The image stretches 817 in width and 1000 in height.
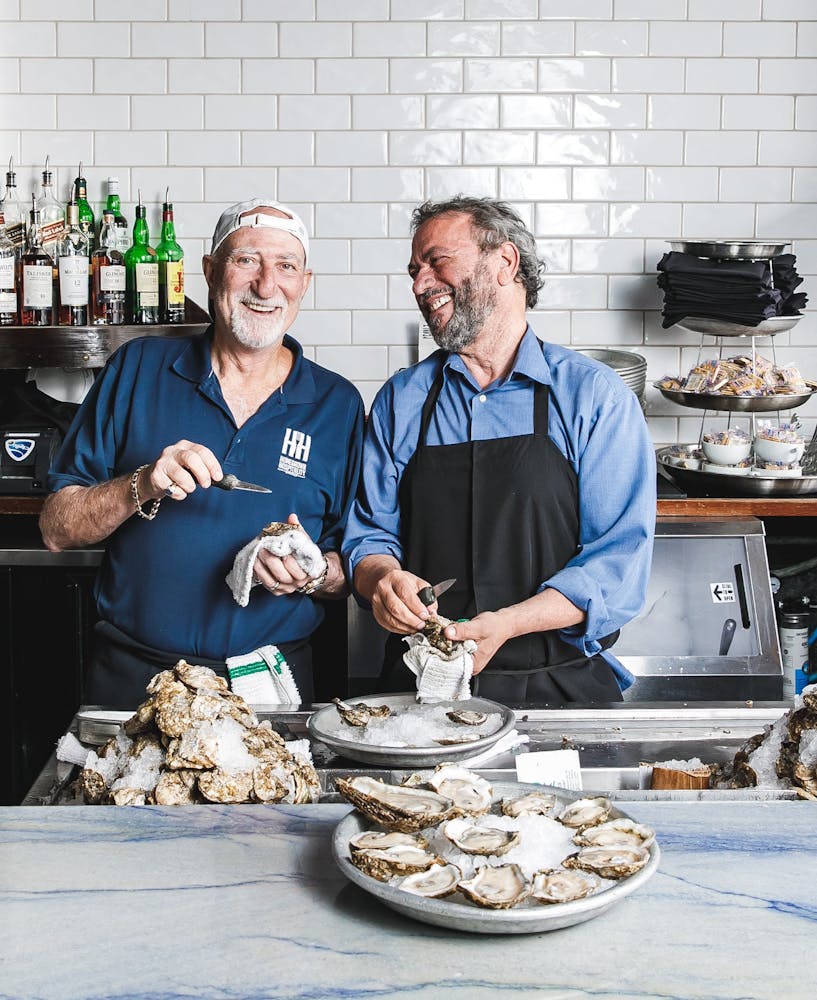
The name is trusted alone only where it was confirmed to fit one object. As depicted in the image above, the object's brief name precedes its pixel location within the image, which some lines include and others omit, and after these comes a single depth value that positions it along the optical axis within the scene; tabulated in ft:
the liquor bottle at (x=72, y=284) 13.96
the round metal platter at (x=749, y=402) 12.34
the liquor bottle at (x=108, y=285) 14.03
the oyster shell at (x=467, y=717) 6.09
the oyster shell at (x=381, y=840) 4.32
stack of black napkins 13.05
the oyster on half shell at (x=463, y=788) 4.68
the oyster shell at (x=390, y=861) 4.12
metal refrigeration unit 12.08
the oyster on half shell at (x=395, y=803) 4.43
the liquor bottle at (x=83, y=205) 14.52
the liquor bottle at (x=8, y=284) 13.80
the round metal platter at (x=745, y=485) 12.30
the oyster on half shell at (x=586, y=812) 4.52
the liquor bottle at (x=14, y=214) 14.30
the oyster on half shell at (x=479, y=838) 4.24
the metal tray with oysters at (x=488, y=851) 3.92
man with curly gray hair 8.63
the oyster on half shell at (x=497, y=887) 3.89
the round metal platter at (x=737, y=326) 13.30
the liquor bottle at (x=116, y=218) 14.62
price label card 5.73
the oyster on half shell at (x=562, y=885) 3.95
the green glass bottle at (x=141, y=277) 14.14
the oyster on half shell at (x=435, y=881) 4.00
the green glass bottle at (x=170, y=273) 14.30
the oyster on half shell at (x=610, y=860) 4.09
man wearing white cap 8.70
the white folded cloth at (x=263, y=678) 7.13
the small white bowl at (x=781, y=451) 12.44
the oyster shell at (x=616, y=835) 4.33
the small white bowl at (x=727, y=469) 12.39
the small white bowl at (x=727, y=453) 12.50
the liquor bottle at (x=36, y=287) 13.79
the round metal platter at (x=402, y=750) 5.62
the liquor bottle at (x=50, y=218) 14.25
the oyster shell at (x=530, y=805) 4.66
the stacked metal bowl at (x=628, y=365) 13.47
